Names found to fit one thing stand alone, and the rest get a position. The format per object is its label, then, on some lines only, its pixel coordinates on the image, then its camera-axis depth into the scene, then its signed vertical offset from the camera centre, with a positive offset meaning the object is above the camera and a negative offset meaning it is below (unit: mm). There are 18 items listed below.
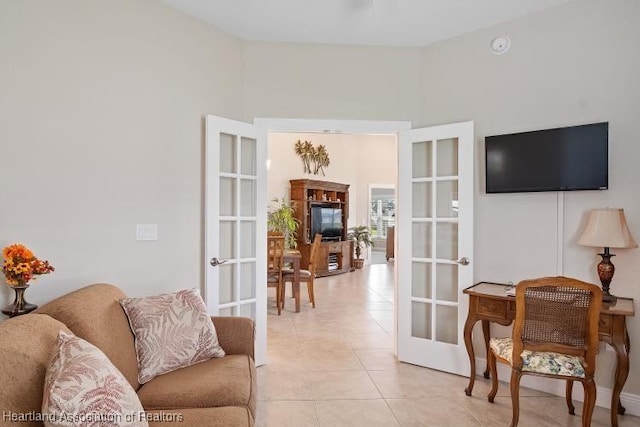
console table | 2523 -721
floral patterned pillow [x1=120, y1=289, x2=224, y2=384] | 2158 -664
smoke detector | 3338 +1441
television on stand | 8766 -157
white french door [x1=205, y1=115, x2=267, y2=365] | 3314 -64
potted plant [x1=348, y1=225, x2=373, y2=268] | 10242 -603
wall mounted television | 2814 +424
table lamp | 2645 -135
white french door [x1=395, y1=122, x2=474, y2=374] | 3408 -243
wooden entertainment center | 8516 -45
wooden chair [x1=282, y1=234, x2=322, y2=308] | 5643 -856
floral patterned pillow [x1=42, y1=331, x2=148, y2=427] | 1202 -565
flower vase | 2117 -497
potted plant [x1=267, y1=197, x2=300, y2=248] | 7906 -177
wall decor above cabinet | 8969 +1367
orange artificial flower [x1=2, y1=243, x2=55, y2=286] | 2109 -272
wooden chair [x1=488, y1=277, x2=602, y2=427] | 2311 -703
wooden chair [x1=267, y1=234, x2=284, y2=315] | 5453 -706
